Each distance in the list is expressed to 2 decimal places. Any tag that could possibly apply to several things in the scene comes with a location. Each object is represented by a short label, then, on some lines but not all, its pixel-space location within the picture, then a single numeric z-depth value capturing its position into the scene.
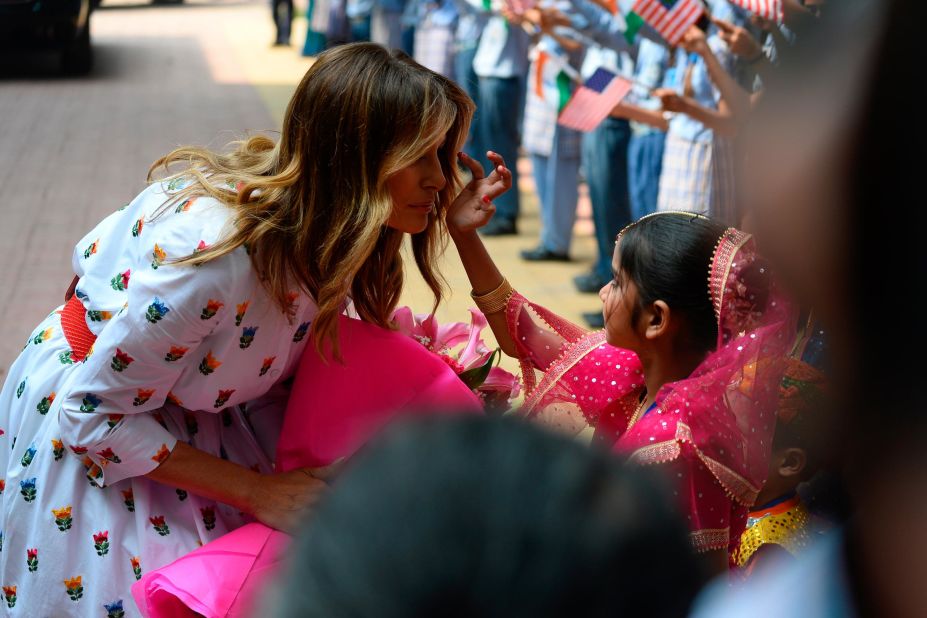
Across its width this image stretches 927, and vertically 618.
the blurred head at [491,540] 0.59
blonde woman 1.91
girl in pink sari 1.84
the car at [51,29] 10.06
